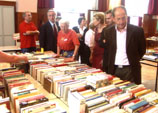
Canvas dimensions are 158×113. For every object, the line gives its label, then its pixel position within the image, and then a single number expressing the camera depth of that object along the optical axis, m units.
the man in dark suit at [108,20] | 2.86
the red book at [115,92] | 1.59
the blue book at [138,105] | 1.40
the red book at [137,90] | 1.66
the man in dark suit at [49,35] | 3.93
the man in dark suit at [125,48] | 2.25
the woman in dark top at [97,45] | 3.19
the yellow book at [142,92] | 1.63
